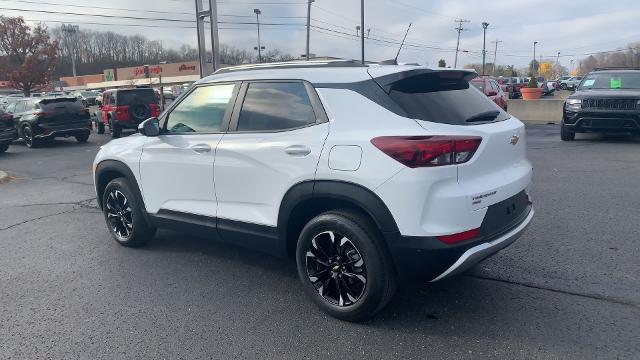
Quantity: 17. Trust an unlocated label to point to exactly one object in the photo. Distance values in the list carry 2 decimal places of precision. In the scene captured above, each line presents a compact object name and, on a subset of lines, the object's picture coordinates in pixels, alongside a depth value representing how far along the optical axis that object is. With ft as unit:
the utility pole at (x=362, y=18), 122.21
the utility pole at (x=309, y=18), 136.54
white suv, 9.87
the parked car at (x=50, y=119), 54.08
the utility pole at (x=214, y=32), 56.08
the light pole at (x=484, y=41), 259.60
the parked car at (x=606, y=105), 36.47
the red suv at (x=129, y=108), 61.11
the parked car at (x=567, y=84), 179.05
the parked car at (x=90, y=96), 174.58
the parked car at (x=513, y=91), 115.14
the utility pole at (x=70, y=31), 273.54
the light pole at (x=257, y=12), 225.15
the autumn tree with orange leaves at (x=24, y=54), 210.18
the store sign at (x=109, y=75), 287.38
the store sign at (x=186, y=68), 241.10
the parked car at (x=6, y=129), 47.73
